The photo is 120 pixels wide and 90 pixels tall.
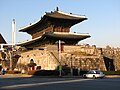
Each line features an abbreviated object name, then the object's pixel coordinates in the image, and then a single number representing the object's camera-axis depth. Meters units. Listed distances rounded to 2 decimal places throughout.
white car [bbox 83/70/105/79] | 26.72
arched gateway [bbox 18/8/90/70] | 36.92
